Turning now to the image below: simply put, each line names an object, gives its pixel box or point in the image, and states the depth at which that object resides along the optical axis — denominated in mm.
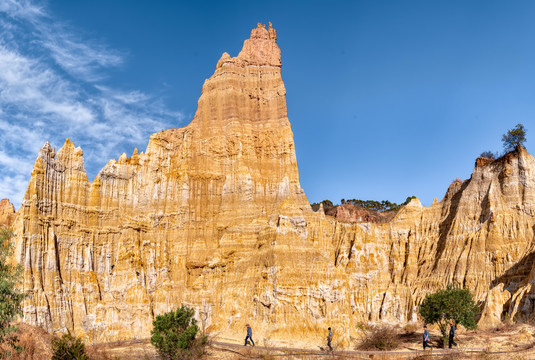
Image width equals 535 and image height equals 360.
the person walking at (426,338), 38875
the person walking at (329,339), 42006
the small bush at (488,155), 66319
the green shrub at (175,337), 35469
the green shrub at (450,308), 43281
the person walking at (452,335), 38438
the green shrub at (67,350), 30516
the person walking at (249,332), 43150
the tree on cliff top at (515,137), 61719
